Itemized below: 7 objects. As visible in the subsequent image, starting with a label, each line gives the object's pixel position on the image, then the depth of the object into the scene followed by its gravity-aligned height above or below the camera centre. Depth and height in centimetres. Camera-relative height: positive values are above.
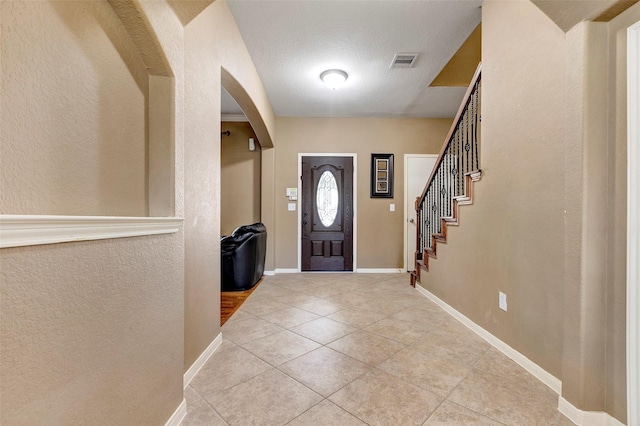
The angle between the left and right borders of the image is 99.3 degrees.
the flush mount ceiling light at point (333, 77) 322 +161
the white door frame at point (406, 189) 471 +37
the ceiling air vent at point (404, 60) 290 +166
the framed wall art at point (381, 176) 474 +60
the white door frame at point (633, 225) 119 -7
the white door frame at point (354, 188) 473 +39
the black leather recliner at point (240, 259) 357 -65
